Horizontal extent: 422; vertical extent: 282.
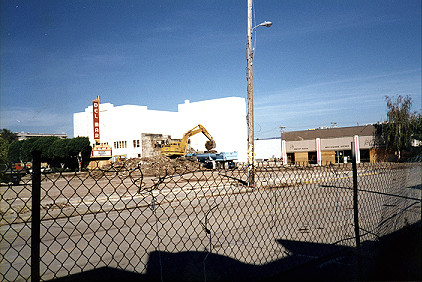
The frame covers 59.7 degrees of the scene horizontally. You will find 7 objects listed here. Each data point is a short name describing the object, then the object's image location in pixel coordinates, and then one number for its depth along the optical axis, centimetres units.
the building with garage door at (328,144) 5516
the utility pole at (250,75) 2016
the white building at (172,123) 6294
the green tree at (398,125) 4984
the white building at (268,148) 7669
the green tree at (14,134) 11094
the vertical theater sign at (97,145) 5806
